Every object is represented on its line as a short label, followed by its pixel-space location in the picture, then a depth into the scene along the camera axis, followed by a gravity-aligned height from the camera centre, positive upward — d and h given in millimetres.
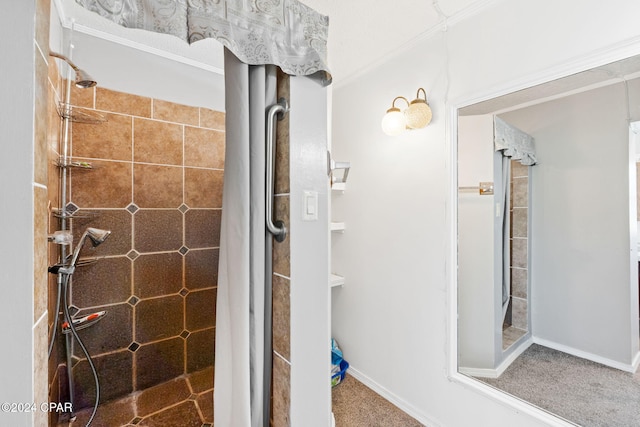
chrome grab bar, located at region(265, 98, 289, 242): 1031 +184
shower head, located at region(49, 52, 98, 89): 1488 +724
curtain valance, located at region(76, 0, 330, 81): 767 +600
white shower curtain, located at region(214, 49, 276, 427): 985 -150
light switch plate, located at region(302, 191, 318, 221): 1044 +26
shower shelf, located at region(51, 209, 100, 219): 1436 -4
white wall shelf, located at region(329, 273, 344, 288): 2182 -547
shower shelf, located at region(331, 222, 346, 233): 2193 -107
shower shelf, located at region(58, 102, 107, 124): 1525 +563
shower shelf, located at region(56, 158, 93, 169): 1492 +273
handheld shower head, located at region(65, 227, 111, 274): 1430 -133
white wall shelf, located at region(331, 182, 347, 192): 2165 +212
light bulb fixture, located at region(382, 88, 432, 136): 1627 +591
